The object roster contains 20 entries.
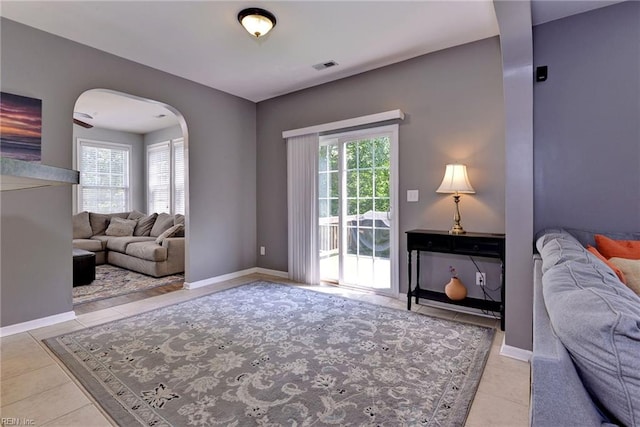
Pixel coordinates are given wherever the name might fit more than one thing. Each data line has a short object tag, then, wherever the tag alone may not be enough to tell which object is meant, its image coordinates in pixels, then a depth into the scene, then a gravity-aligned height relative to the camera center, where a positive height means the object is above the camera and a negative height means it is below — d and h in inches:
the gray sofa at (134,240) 178.1 -18.8
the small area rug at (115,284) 142.8 -38.4
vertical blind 161.5 +1.2
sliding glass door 141.2 +0.5
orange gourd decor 114.4 -30.3
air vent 137.0 +65.5
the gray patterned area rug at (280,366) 63.9 -40.9
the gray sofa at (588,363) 26.4 -14.4
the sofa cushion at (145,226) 228.7 -11.2
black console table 104.8 -13.8
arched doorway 160.6 +12.3
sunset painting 100.6 +28.7
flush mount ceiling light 96.8 +60.9
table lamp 112.6 +9.8
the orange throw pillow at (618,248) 77.4 -10.2
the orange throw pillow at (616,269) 63.0 -12.9
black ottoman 155.3 -29.0
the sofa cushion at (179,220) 191.8 -6.2
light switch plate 132.0 +6.2
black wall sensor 101.1 +44.7
